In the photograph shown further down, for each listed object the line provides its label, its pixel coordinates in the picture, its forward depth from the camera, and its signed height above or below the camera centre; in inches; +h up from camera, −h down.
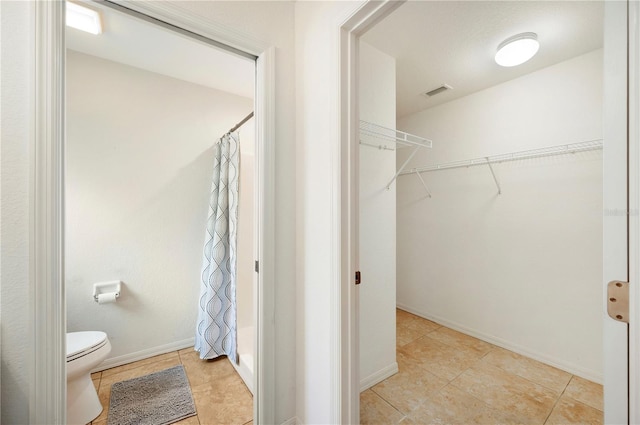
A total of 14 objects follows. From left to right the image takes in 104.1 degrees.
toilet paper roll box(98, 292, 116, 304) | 74.2 -25.2
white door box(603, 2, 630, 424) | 22.6 +1.0
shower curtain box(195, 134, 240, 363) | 79.0 -18.5
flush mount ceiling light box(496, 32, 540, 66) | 66.5 +44.4
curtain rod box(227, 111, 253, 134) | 73.7 +27.8
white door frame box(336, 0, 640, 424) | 43.0 +2.8
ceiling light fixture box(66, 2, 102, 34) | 56.6 +47.1
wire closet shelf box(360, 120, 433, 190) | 70.4 +22.2
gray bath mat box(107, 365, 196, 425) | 58.9 -48.2
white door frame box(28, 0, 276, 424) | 32.7 -0.8
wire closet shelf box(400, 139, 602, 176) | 73.1 +19.3
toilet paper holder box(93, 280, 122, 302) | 76.5 -23.3
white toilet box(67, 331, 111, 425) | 55.0 -37.1
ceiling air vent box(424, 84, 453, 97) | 94.1 +47.5
